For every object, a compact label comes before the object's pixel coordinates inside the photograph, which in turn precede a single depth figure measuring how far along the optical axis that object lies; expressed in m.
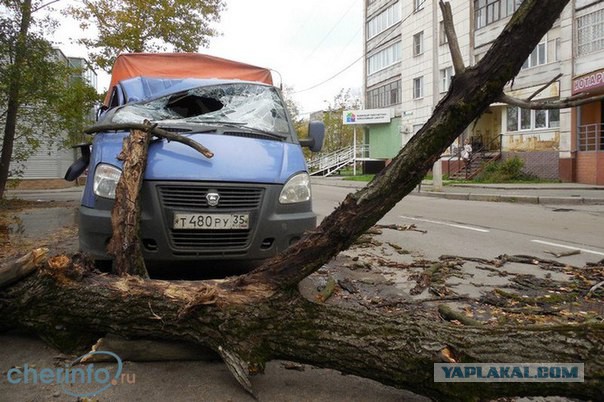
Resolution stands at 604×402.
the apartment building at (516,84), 19.31
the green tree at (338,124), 55.94
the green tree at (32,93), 11.48
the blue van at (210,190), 3.51
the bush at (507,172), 22.52
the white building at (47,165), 27.89
